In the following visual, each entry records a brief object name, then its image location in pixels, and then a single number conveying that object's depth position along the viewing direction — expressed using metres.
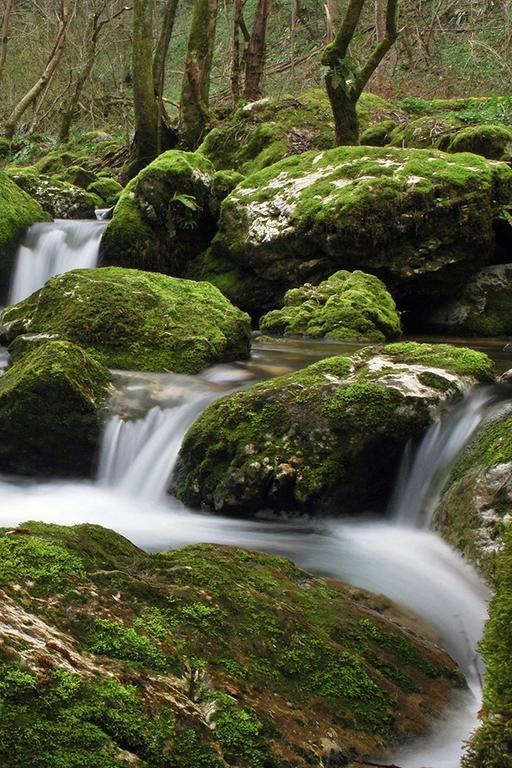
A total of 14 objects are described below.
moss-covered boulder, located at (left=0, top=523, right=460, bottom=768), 1.84
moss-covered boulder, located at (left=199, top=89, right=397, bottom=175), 14.52
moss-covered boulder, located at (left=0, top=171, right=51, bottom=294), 12.12
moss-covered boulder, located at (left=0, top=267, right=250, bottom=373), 7.58
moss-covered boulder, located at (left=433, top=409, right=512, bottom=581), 3.97
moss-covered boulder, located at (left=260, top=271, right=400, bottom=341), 9.27
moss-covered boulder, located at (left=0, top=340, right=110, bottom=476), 5.94
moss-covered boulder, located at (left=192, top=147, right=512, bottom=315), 9.81
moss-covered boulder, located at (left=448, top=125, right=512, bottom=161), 11.47
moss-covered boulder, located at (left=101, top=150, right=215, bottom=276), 11.85
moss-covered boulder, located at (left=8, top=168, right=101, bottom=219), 14.59
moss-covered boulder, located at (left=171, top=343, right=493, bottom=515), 5.00
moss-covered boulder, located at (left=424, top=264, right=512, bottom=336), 9.95
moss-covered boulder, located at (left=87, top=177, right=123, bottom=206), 16.16
